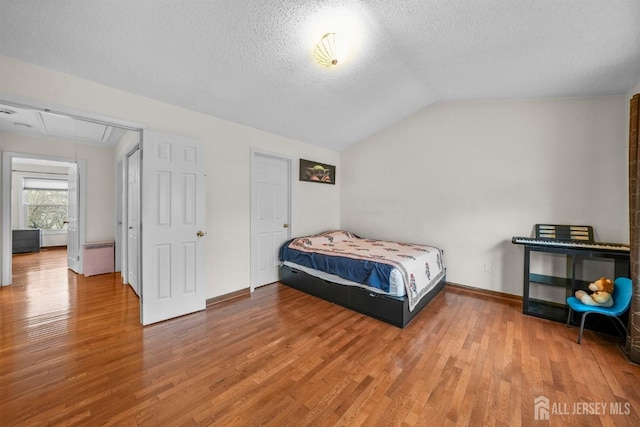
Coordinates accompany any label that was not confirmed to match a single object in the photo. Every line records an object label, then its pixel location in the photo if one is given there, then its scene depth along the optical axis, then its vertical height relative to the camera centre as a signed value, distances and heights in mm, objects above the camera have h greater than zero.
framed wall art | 4295 +682
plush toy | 2234 -756
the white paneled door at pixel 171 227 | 2549 -231
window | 6750 +26
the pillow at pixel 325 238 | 3797 -496
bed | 2578 -780
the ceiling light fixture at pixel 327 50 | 2047 +1349
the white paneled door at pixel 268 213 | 3664 -84
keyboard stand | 2467 -782
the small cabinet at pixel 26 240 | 6051 -930
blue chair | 2113 -801
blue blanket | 2631 -704
